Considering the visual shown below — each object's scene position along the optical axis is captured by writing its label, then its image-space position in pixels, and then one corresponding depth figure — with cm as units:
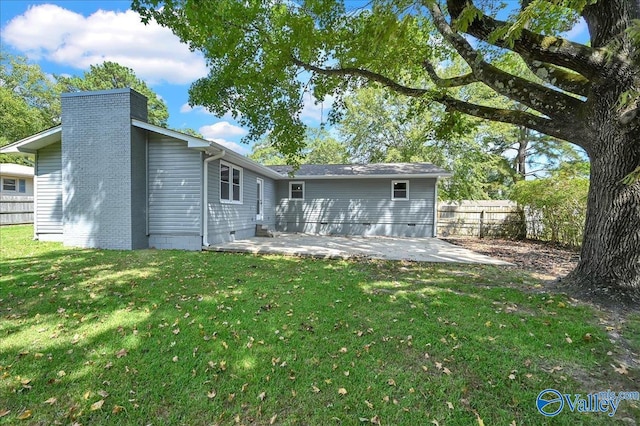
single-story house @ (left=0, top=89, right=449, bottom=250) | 809
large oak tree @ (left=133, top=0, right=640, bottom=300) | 414
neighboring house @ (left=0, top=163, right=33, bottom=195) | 1638
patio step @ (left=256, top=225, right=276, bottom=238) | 1201
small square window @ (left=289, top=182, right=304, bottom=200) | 1440
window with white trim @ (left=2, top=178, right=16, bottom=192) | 1686
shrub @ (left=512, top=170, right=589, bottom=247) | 1012
